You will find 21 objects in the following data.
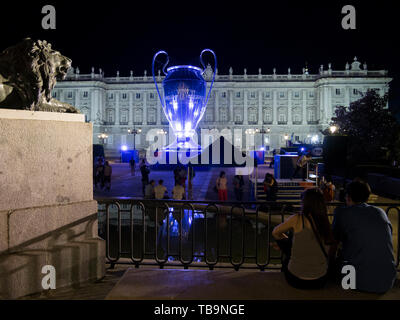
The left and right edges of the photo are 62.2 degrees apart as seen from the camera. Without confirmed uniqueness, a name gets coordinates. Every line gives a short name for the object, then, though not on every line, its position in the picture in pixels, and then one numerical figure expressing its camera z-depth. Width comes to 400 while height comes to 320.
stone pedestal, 3.45
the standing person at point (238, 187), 13.10
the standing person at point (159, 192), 10.24
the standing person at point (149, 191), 10.43
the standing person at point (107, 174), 15.52
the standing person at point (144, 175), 15.27
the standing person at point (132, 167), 22.56
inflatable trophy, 26.02
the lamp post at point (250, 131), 59.60
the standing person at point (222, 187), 11.79
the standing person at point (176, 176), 12.88
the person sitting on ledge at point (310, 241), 3.18
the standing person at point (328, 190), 9.80
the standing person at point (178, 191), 10.08
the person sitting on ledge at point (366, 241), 3.16
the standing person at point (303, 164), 14.30
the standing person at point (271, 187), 11.45
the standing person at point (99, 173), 16.52
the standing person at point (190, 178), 12.90
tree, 25.00
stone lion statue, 3.75
